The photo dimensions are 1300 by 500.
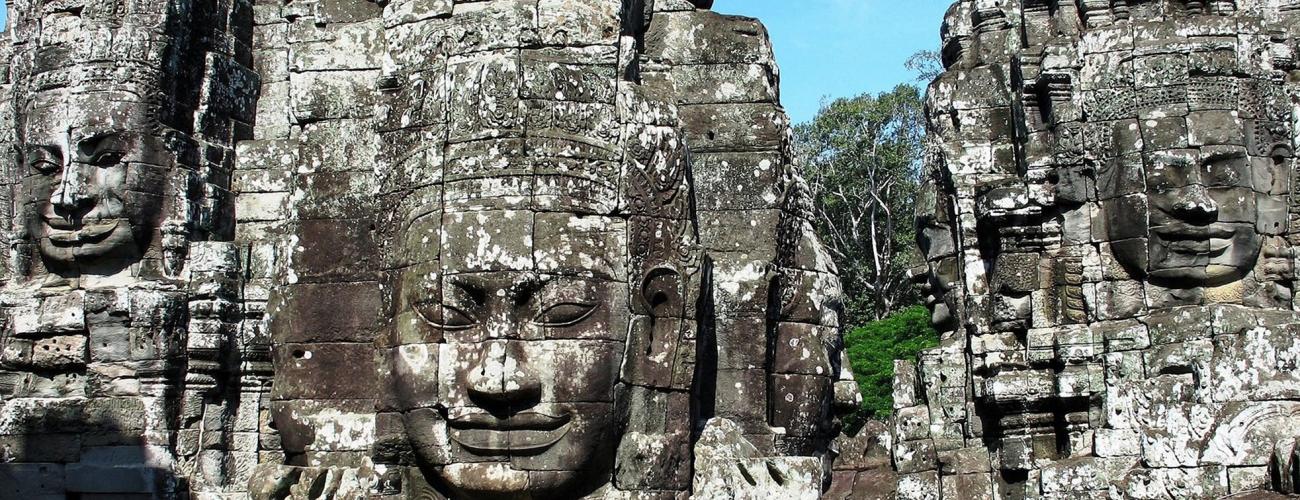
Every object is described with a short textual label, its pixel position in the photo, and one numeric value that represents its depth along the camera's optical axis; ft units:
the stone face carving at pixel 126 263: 41.96
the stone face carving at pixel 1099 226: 37.47
